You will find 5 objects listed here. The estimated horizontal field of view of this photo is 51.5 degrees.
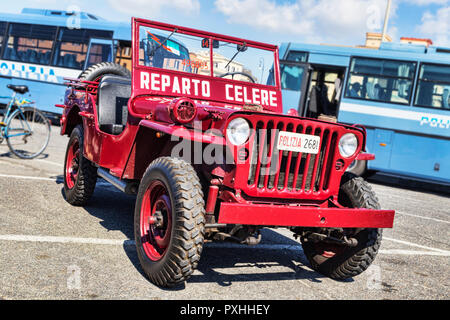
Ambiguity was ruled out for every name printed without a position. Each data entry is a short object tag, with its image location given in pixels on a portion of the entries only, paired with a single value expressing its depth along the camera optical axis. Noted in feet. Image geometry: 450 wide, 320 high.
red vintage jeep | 10.18
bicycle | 25.68
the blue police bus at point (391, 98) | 36.78
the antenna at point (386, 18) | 75.56
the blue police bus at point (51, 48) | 47.70
